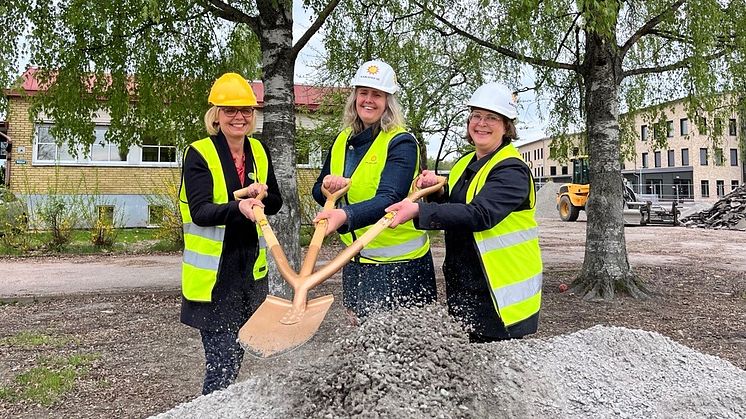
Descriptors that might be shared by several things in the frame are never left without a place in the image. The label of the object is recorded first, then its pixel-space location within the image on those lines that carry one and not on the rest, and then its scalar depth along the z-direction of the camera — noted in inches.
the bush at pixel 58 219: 421.7
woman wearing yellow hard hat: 87.0
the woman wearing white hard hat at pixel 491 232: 72.4
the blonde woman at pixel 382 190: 82.9
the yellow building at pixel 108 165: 597.0
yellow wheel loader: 846.5
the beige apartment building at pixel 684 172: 1793.8
